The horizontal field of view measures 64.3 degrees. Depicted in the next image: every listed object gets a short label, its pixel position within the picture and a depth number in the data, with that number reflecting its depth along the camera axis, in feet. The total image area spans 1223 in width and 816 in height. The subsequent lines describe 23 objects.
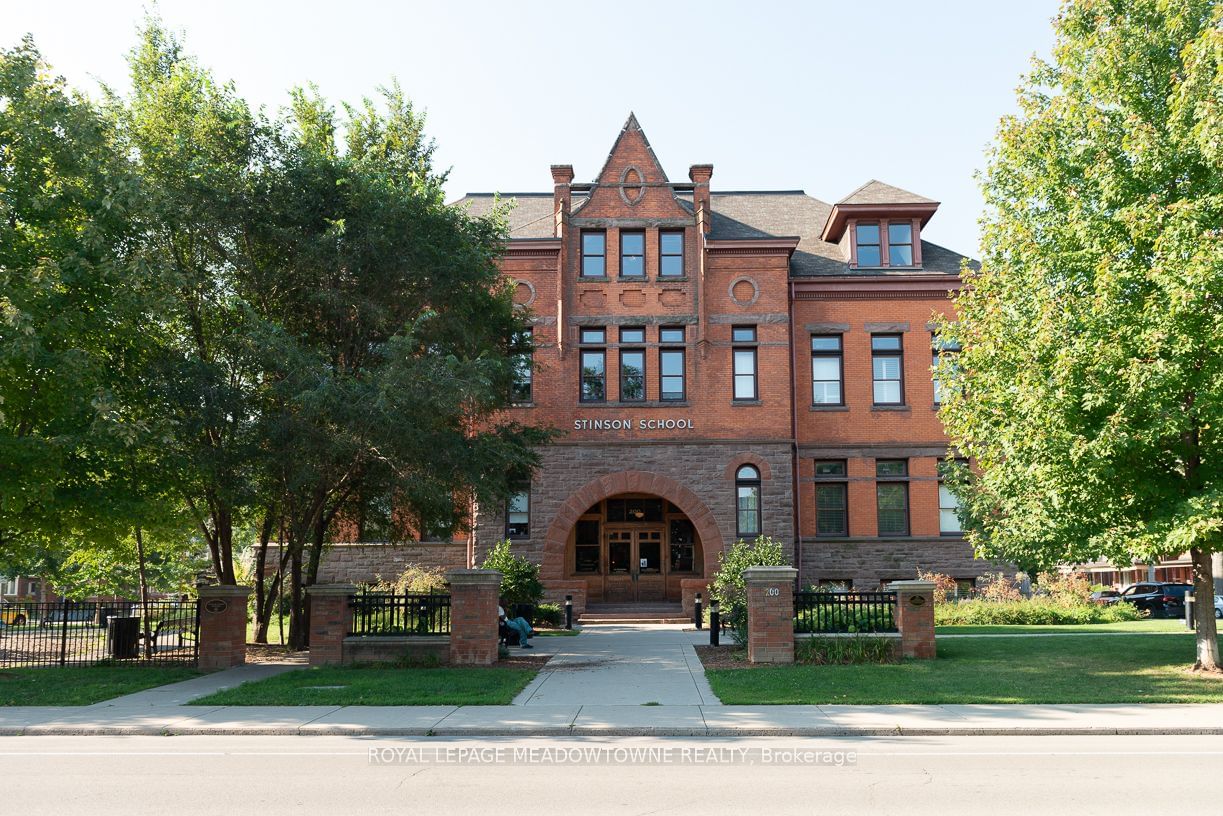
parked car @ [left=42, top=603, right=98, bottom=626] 62.36
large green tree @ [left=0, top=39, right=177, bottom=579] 50.67
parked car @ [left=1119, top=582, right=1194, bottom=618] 112.37
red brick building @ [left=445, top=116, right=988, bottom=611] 103.45
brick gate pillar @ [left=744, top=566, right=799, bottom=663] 57.82
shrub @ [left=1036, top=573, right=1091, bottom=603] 94.22
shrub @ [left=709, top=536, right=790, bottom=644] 66.74
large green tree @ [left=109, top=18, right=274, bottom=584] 57.11
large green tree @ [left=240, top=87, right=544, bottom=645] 55.31
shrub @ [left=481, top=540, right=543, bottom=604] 87.15
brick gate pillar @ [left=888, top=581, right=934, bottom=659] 58.85
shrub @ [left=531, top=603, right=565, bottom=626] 91.45
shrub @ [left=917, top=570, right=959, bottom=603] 100.94
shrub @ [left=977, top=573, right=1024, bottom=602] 94.73
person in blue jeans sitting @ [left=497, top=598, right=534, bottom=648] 69.82
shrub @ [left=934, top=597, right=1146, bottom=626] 88.28
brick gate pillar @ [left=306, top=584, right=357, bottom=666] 58.85
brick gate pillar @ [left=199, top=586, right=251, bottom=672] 60.64
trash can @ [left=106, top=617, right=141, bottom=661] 63.26
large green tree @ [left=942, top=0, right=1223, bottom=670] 47.70
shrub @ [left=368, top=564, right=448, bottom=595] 88.79
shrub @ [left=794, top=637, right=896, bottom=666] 57.62
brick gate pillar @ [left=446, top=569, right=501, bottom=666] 58.18
